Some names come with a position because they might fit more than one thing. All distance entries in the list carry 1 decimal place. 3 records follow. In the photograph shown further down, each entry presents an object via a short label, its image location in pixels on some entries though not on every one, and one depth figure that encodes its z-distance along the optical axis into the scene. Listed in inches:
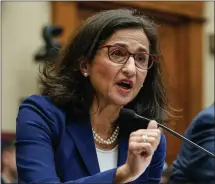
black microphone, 142.1
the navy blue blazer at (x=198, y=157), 162.3
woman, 142.0
